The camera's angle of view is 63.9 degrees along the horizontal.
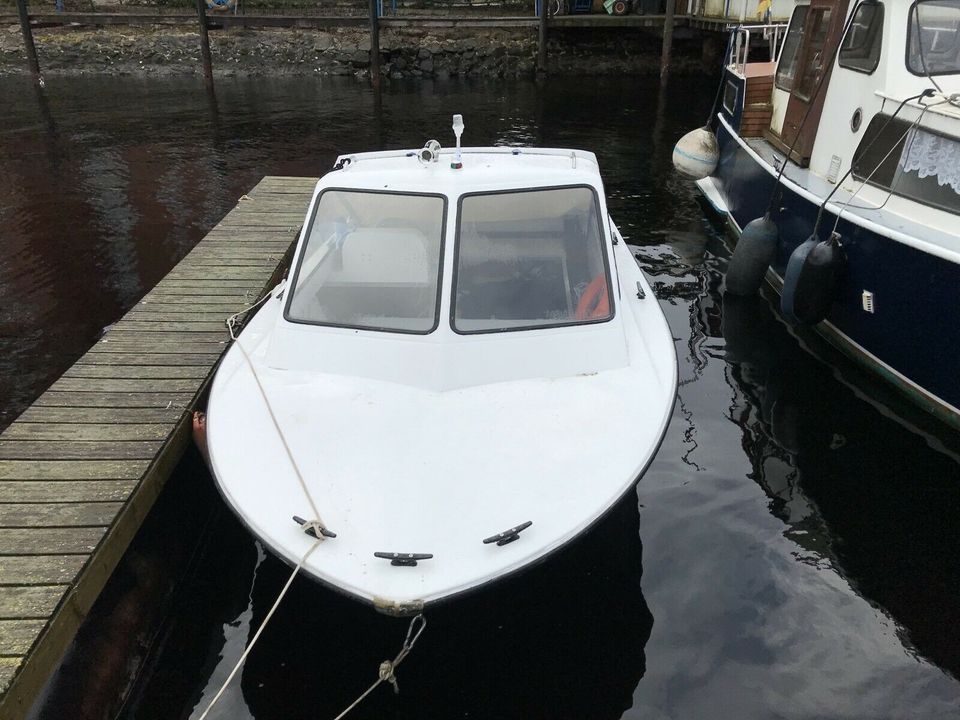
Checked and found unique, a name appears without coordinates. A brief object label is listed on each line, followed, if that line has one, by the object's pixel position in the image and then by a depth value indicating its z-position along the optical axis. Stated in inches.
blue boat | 227.1
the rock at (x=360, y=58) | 916.0
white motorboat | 131.7
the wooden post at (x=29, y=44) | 784.3
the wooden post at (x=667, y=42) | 757.9
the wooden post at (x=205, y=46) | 768.9
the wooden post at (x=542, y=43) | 792.3
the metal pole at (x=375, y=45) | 764.6
